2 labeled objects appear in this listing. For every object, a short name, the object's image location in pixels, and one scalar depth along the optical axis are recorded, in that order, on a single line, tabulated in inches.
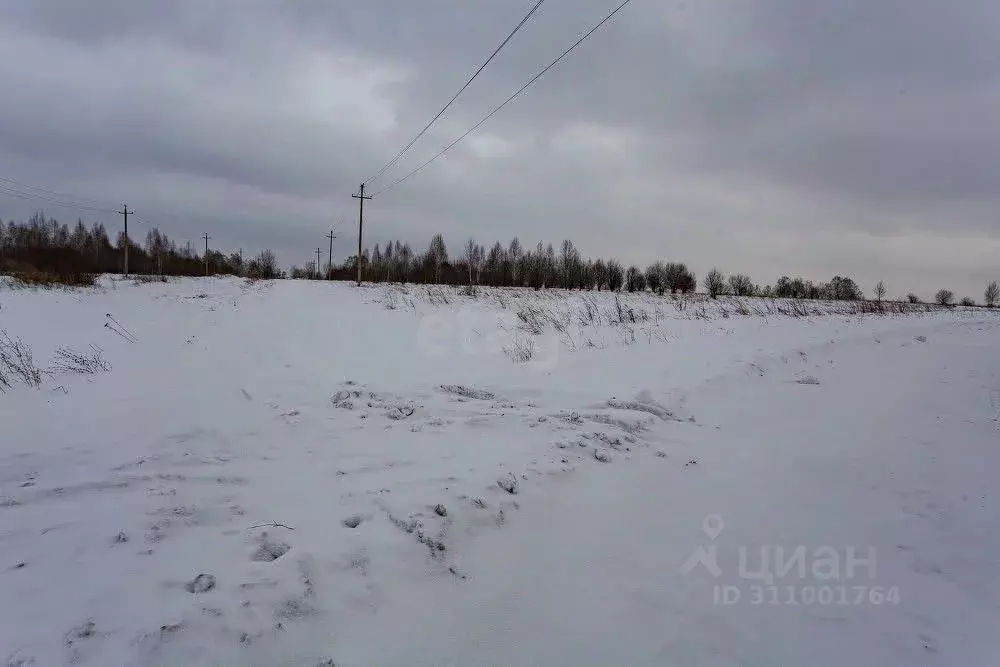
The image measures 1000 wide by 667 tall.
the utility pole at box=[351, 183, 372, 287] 1222.2
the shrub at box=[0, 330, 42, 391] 208.2
